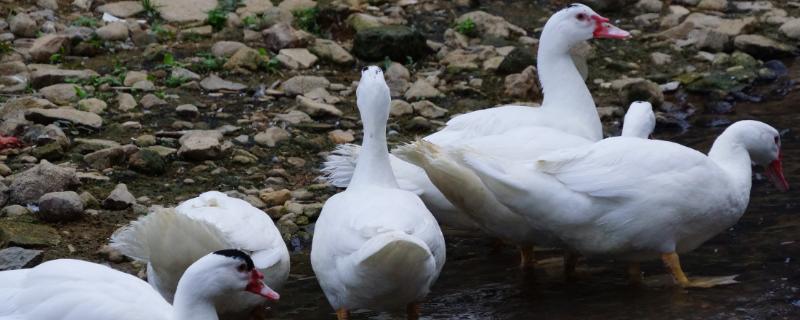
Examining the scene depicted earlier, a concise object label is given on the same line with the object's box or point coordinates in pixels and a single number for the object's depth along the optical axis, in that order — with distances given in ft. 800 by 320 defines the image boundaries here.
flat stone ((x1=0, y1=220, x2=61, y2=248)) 43.04
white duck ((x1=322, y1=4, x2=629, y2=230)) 45.06
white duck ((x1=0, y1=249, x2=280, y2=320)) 32.50
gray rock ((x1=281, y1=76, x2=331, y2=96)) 61.67
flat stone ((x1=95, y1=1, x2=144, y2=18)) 70.54
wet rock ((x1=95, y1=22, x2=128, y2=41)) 66.18
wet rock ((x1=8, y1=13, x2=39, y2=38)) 65.72
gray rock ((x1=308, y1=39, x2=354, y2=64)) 65.89
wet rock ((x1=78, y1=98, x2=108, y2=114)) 56.29
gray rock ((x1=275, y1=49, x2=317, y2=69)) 64.69
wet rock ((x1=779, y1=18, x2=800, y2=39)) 73.77
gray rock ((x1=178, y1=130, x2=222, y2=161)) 51.85
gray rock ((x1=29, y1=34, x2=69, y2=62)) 62.64
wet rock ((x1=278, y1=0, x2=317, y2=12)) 72.33
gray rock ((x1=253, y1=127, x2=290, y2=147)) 55.11
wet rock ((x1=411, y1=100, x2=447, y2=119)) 59.88
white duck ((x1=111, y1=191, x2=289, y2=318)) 36.01
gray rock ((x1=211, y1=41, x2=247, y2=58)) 65.16
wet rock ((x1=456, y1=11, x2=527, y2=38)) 72.02
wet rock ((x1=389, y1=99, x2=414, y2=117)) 59.88
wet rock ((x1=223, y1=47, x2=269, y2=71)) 63.72
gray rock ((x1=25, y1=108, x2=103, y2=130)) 53.52
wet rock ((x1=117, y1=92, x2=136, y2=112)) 57.21
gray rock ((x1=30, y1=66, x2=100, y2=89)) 58.80
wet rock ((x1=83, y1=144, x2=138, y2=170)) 50.24
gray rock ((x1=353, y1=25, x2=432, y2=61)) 66.13
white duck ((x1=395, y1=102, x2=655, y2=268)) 40.88
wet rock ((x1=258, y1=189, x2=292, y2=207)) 49.55
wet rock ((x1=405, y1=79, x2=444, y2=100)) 62.23
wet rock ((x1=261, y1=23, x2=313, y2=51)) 66.49
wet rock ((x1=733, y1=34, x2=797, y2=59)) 70.90
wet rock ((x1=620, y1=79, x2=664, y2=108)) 63.41
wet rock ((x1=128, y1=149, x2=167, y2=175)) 50.34
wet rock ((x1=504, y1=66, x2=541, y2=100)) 63.57
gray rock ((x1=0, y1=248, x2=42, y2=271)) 41.04
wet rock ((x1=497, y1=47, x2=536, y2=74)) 66.28
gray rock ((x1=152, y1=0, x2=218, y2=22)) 70.90
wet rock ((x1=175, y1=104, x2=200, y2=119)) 57.00
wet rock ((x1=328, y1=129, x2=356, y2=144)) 56.18
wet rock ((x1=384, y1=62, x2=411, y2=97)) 63.16
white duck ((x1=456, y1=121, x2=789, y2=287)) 39.99
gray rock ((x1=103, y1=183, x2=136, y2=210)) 46.96
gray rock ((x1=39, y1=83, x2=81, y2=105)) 57.11
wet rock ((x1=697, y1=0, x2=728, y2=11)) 78.74
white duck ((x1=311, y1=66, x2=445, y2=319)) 34.04
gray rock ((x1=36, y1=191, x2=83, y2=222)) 45.29
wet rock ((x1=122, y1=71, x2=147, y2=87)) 60.44
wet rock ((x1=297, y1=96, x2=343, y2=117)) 59.00
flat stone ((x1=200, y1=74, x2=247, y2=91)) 61.26
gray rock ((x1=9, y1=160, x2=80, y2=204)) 46.37
